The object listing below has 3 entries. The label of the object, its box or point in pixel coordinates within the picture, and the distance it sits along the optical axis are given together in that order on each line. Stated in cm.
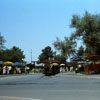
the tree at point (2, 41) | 5725
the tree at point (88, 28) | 4294
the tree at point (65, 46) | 5388
